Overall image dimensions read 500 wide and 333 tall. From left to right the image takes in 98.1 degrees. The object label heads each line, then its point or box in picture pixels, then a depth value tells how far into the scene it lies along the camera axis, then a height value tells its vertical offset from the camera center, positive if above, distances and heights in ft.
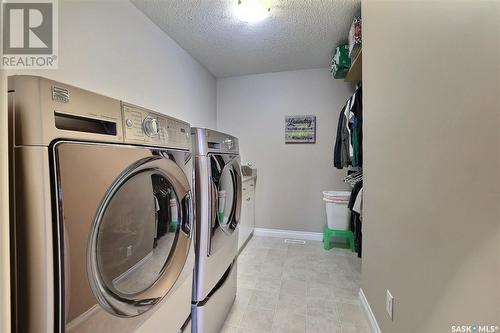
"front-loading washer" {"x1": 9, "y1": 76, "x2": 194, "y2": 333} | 1.46 -0.35
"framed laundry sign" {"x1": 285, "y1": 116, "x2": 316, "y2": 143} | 9.46 +1.54
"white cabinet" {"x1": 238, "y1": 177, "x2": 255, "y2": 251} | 8.04 -1.89
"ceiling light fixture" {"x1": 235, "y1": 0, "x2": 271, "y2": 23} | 5.39 +3.96
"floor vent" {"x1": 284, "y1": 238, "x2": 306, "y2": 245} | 9.04 -3.29
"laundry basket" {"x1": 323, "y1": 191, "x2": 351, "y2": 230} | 7.89 -1.73
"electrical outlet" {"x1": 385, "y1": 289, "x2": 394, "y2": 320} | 3.38 -2.26
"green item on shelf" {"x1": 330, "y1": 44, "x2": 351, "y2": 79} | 7.20 +3.48
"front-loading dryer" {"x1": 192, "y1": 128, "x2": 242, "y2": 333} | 3.42 -1.11
